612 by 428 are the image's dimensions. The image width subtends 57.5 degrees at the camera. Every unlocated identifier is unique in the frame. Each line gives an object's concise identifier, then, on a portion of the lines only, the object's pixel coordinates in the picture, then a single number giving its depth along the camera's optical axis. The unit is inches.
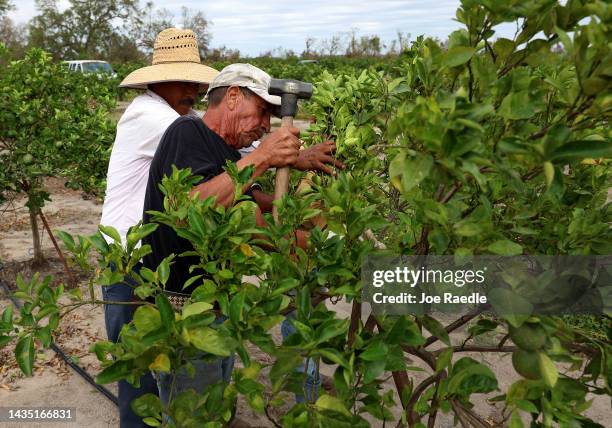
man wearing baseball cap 73.4
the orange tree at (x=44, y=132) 185.2
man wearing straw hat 95.2
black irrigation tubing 135.5
